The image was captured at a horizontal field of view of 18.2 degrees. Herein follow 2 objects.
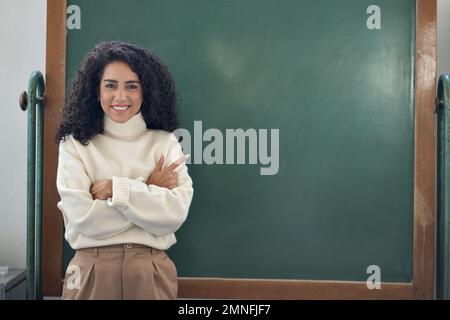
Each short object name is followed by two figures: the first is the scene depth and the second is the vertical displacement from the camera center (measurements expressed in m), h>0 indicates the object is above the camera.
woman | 4.15 +0.01
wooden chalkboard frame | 4.55 -0.12
